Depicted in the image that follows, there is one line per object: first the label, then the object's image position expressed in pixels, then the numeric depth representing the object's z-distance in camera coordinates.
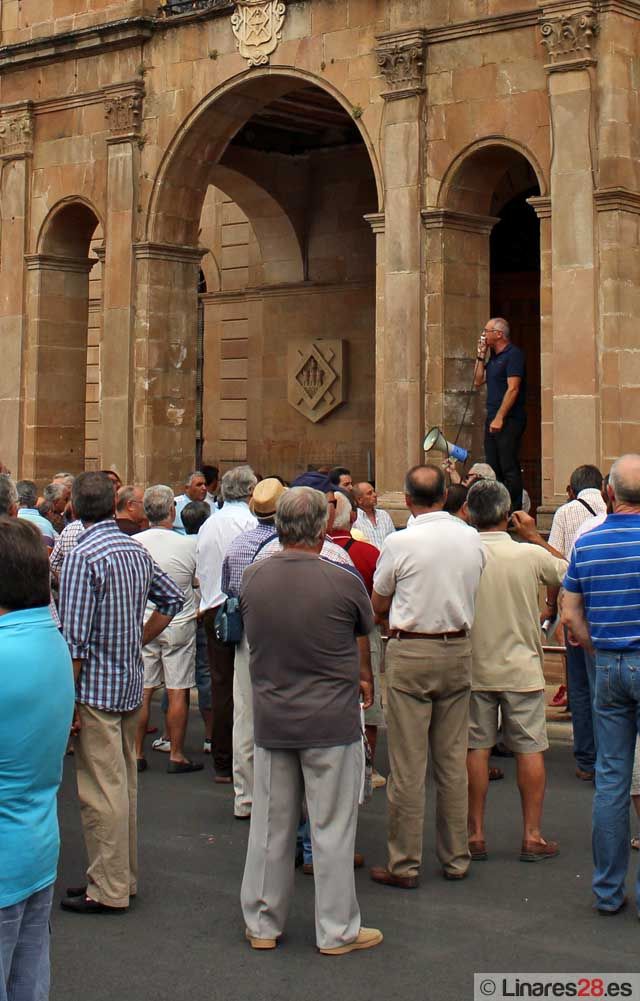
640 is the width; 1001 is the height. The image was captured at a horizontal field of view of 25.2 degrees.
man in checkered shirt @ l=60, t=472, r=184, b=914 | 6.64
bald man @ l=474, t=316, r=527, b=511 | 15.25
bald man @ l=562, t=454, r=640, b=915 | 6.49
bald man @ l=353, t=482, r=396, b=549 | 11.93
